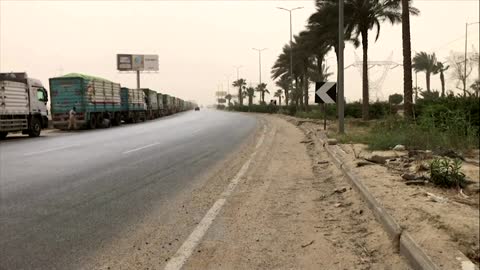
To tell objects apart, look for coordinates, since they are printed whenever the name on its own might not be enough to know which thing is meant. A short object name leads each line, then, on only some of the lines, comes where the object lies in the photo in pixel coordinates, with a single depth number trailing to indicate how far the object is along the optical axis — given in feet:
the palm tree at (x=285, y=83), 252.13
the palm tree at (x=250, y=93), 432.66
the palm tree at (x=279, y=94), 443.08
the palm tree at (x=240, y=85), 456.04
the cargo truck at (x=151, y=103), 192.75
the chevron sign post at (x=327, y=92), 78.02
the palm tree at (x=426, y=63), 241.14
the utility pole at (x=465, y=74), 183.78
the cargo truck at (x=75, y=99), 116.67
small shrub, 29.55
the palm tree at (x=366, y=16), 105.91
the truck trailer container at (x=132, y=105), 153.07
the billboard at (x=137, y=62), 351.46
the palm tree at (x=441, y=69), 242.08
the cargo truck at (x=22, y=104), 84.84
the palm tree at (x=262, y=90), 373.73
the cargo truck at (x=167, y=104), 250.59
